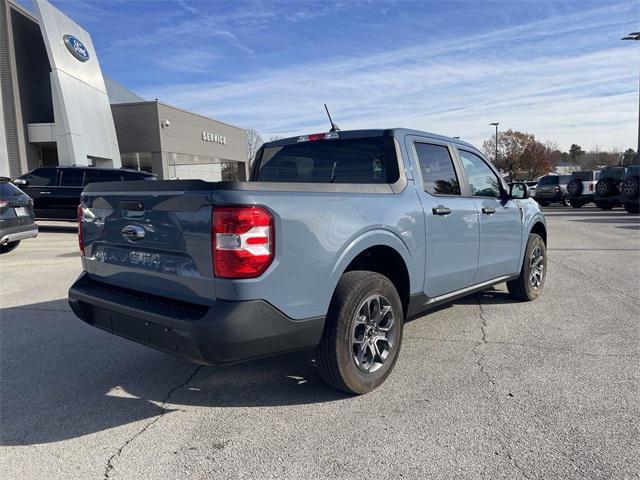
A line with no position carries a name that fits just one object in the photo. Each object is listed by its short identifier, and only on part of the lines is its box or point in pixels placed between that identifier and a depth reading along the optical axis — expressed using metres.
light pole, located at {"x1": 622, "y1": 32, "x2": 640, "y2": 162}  22.53
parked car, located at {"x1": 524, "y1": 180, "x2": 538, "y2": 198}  29.58
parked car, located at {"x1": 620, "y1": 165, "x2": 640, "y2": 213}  17.42
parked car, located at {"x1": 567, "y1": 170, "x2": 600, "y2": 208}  23.19
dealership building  21.78
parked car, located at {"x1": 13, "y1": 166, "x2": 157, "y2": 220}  13.35
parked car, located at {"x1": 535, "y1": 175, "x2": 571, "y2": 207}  26.30
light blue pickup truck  2.67
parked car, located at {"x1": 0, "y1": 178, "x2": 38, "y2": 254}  8.91
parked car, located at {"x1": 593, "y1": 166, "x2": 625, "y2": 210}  19.53
